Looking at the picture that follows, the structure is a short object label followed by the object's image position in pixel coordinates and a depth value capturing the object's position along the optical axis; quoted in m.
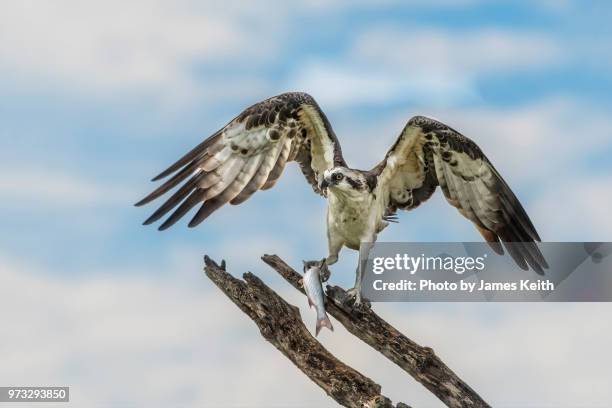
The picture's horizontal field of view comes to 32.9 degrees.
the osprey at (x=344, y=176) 13.95
